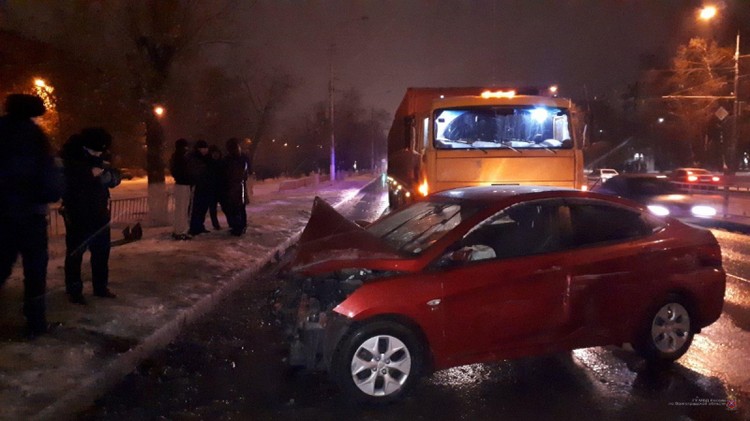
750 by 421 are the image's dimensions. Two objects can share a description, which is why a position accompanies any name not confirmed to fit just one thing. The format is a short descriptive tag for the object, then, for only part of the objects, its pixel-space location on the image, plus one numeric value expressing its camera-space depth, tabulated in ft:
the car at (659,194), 56.18
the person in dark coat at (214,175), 43.06
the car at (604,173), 172.76
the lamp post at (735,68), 70.28
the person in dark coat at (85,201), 22.90
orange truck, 35.19
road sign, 80.07
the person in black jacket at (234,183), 43.27
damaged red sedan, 16.70
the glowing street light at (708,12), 70.08
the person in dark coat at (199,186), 40.87
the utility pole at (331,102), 137.49
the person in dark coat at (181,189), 39.83
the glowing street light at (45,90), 55.16
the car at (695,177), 132.62
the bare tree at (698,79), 123.85
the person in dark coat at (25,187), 17.72
